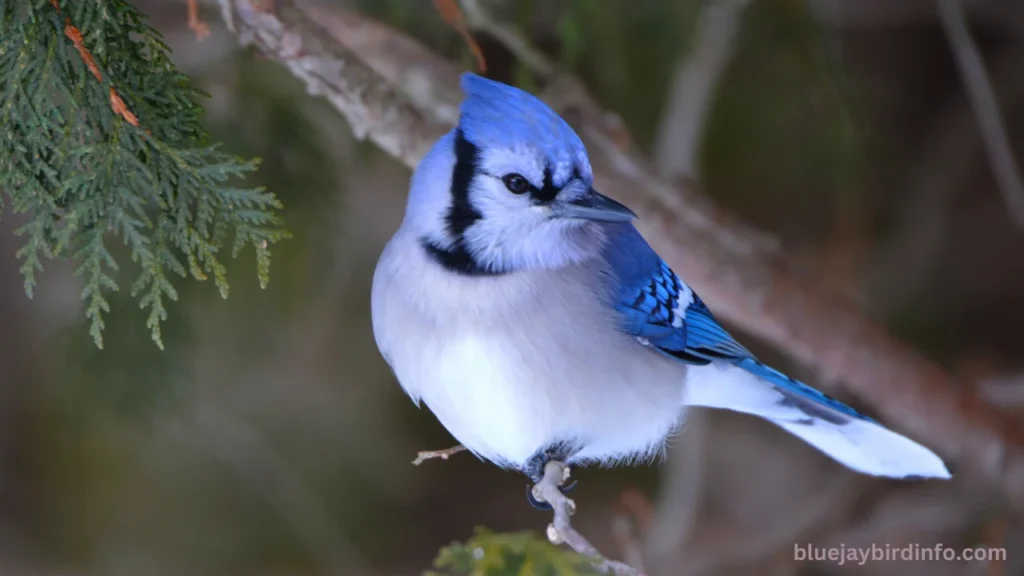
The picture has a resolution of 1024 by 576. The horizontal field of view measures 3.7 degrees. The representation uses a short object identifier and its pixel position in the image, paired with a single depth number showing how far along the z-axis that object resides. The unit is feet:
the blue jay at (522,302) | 14.46
